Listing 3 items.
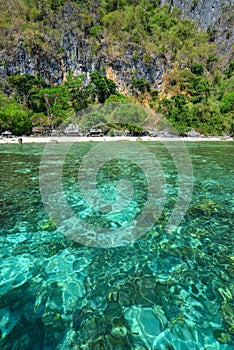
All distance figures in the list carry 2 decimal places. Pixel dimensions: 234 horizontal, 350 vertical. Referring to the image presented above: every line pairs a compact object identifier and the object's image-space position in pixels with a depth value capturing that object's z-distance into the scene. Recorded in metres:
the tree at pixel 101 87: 64.06
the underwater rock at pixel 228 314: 2.67
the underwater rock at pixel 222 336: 2.51
